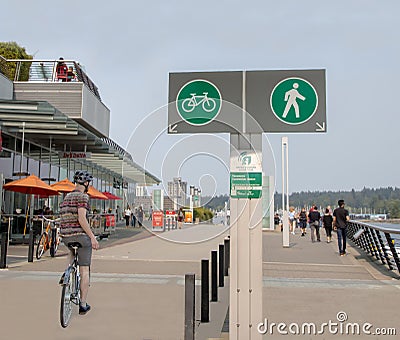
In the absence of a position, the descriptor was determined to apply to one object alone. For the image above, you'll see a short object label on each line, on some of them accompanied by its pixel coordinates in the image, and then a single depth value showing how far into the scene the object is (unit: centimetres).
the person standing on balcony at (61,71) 2662
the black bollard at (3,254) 1112
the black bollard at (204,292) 661
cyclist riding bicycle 635
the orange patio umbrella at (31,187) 1659
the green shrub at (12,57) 2605
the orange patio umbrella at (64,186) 1878
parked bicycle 1367
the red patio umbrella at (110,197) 2767
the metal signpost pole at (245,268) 498
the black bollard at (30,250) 1267
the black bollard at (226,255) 1114
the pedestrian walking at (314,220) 2203
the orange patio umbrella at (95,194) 2133
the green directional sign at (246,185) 505
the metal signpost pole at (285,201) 1886
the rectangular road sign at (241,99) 497
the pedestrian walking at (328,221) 2117
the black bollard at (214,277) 804
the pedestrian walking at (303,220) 2818
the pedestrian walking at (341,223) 1507
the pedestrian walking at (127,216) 3328
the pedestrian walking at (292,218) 3056
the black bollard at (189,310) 495
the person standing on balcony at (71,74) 2650
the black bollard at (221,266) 930
